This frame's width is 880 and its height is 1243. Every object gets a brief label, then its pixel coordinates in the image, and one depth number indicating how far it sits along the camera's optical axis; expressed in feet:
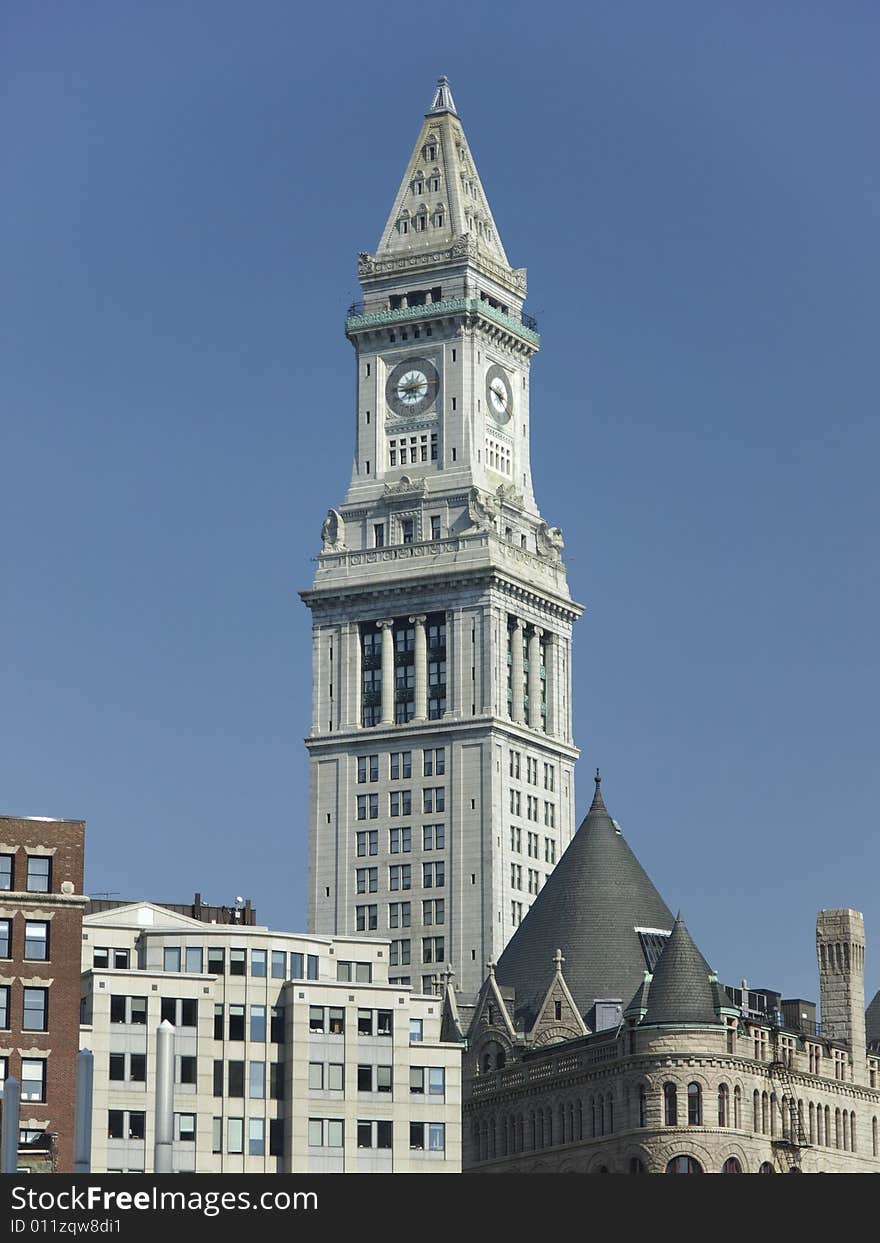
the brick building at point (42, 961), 442.09
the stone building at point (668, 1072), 576.61
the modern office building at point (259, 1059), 504.43
